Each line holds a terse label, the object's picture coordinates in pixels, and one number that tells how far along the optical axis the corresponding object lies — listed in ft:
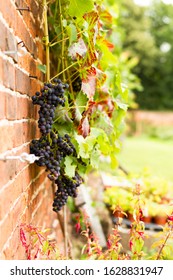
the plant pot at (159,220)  14.78
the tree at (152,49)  88.63
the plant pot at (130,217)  14.42
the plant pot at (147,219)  14.70
